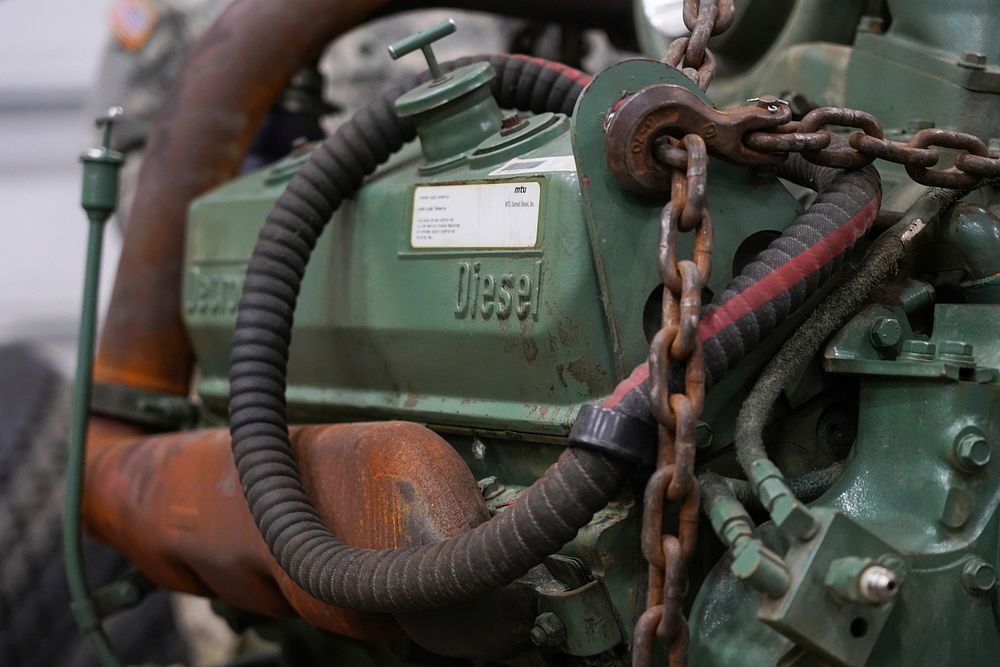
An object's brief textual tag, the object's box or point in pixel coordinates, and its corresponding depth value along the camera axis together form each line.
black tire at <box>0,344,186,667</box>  2.22
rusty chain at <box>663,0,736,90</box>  1.14
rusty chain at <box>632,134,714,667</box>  0.97
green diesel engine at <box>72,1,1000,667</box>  1.00
